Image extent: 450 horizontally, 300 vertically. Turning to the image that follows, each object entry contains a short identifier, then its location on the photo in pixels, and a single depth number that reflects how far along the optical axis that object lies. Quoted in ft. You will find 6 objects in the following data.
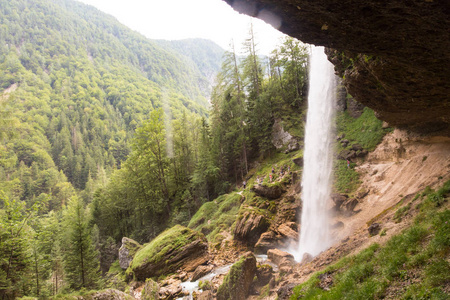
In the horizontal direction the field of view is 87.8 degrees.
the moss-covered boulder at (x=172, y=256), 59.72
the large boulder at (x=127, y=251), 79.66
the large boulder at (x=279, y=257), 49.90
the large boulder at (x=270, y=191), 72.18
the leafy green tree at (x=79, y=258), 61.87
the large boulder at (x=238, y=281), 42.01
